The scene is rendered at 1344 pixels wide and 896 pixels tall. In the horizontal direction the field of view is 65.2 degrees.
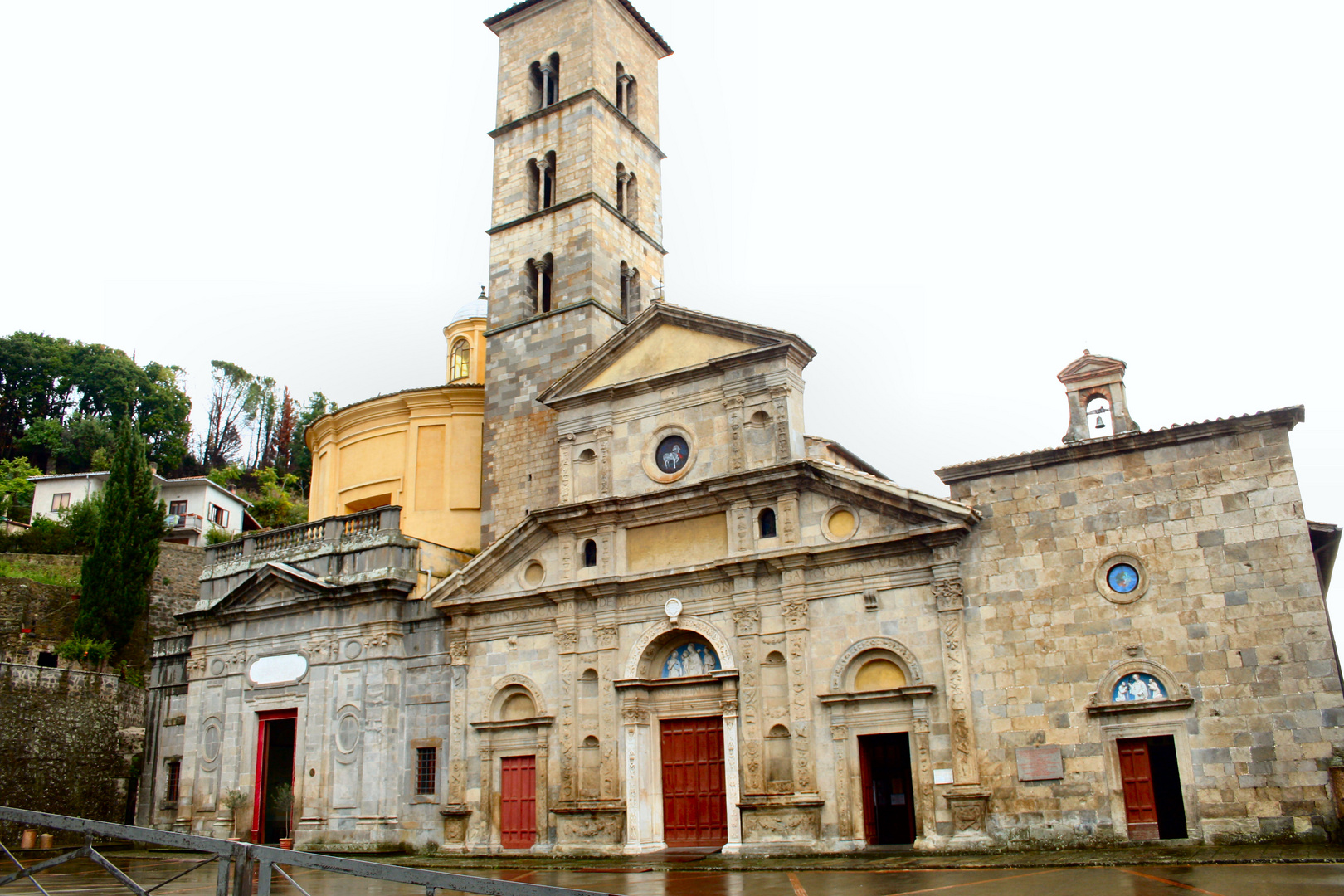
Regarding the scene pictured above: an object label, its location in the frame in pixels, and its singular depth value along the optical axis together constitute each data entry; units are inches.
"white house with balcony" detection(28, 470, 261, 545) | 2076.8
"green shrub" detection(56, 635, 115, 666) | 1309.1
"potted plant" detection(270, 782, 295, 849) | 1181.7
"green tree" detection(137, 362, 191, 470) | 2564.0
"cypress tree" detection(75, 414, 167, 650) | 1370.6
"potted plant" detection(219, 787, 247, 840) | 1047.6
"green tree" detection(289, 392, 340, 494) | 2987.2
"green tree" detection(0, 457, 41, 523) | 2042.8
